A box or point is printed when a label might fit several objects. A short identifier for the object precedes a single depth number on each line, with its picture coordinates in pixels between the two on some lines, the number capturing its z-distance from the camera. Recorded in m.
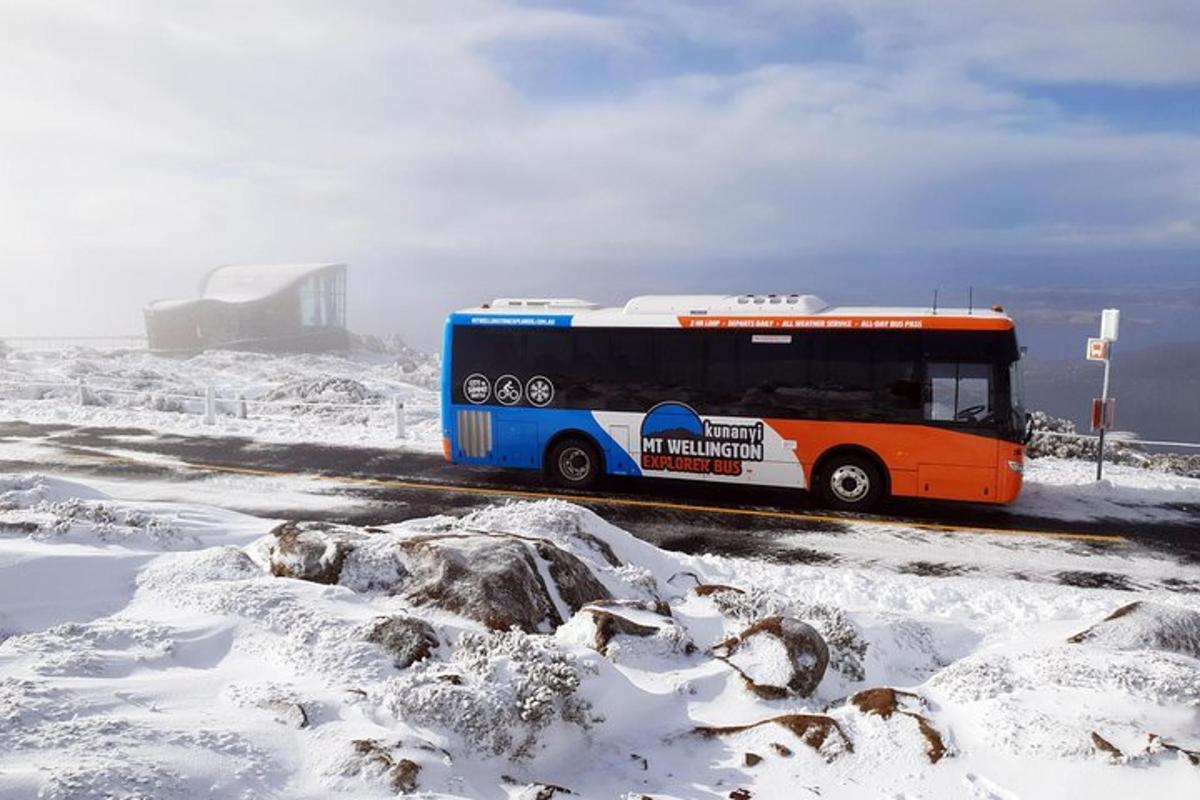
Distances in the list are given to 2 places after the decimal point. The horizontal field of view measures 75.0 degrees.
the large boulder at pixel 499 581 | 6.18
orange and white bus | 11.77
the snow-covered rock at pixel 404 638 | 5.21
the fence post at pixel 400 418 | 19.30
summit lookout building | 64.38
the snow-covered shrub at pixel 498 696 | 4.36
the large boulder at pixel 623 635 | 5.75
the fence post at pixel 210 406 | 21.58
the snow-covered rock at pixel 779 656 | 5.46
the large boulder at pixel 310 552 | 6.68
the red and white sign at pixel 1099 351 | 14.95
